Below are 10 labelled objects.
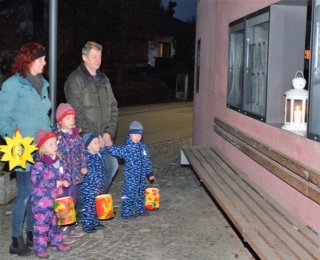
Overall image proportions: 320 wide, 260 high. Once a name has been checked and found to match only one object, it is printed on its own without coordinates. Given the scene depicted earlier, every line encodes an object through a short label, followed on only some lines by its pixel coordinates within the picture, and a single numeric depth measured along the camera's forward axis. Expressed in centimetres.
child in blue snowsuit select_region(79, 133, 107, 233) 561
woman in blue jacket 482
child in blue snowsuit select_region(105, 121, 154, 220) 605
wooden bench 377
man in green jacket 566
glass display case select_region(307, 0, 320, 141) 417
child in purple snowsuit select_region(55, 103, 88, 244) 515
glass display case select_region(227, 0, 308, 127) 534
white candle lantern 503
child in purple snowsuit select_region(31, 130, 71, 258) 475
